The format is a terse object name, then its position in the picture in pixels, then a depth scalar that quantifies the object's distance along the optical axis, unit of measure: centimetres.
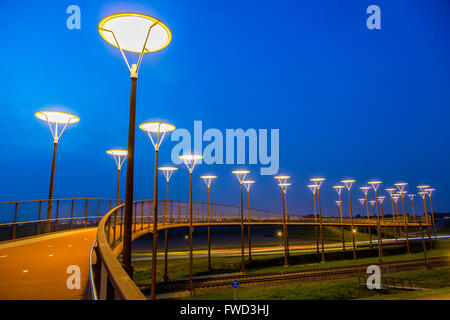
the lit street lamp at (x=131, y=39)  741
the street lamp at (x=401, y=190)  4968
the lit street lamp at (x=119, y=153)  2275
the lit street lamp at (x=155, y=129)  1859
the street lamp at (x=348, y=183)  4362
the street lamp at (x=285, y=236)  3574
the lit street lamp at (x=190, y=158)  2428
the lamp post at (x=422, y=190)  5205
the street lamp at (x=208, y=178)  3131
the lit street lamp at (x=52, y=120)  1581
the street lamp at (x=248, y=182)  3629
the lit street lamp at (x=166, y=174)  2728
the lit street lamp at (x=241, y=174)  3295
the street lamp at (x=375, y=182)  4576
